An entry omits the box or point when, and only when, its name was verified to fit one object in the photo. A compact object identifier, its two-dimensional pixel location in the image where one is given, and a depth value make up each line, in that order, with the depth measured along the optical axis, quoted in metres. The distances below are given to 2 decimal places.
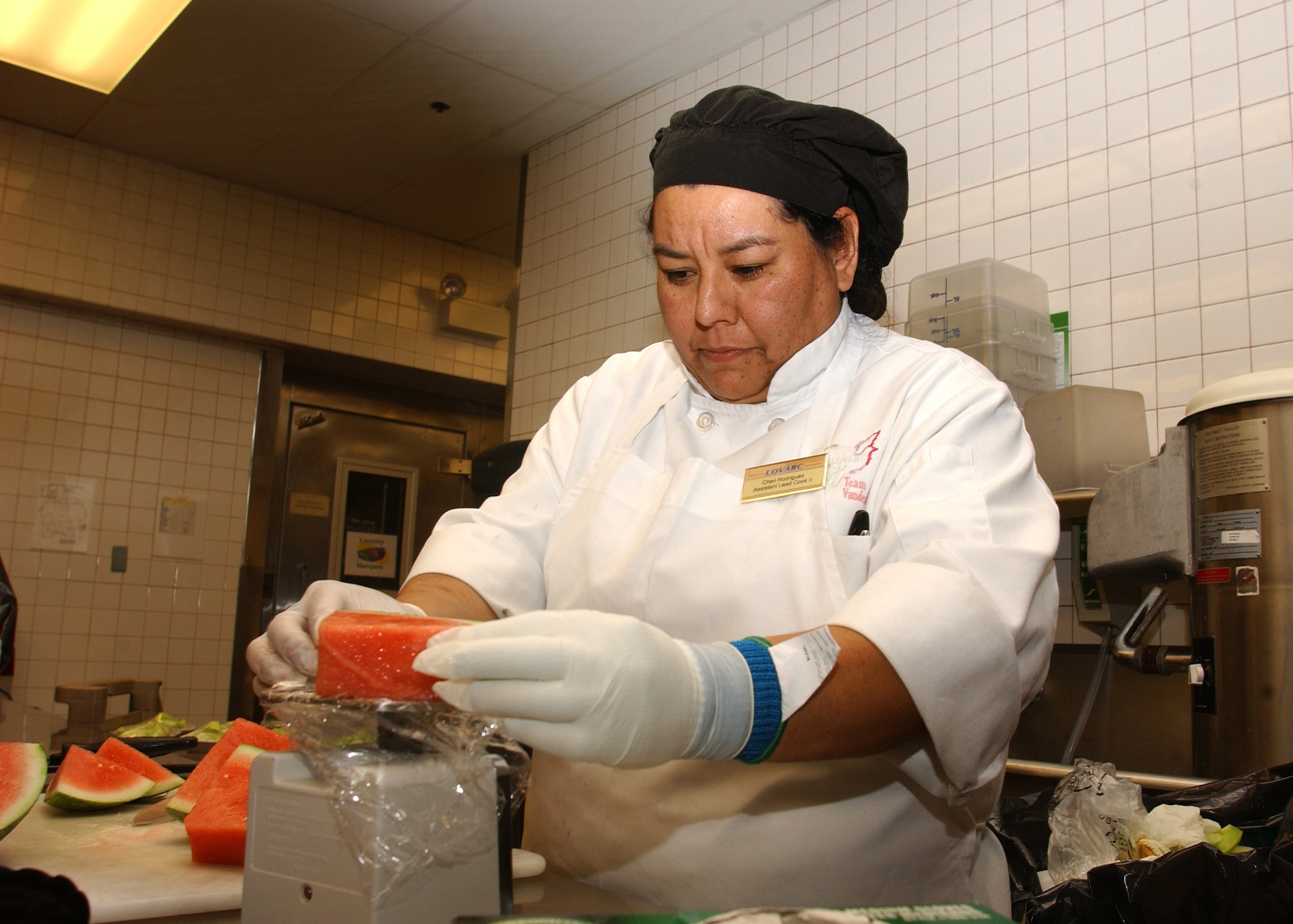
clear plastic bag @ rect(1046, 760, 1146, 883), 1.57
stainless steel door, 5.04
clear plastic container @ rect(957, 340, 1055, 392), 2.55
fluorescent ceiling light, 3.15
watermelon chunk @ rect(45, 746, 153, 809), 1.38
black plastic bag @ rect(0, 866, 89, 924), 0.68
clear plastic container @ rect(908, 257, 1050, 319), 2.64
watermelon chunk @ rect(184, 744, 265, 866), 1.10
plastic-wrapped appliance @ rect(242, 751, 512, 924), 0.79
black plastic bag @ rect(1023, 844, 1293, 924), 1.18
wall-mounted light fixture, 5.47
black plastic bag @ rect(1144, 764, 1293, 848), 1.46
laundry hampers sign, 5.16
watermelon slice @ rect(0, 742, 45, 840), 1.11
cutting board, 0.95
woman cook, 0.87
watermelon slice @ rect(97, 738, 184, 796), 1.59
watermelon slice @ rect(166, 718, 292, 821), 1.33
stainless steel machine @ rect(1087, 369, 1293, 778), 1.90
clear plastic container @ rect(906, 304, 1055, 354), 2.56
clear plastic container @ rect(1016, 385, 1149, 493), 2.37
